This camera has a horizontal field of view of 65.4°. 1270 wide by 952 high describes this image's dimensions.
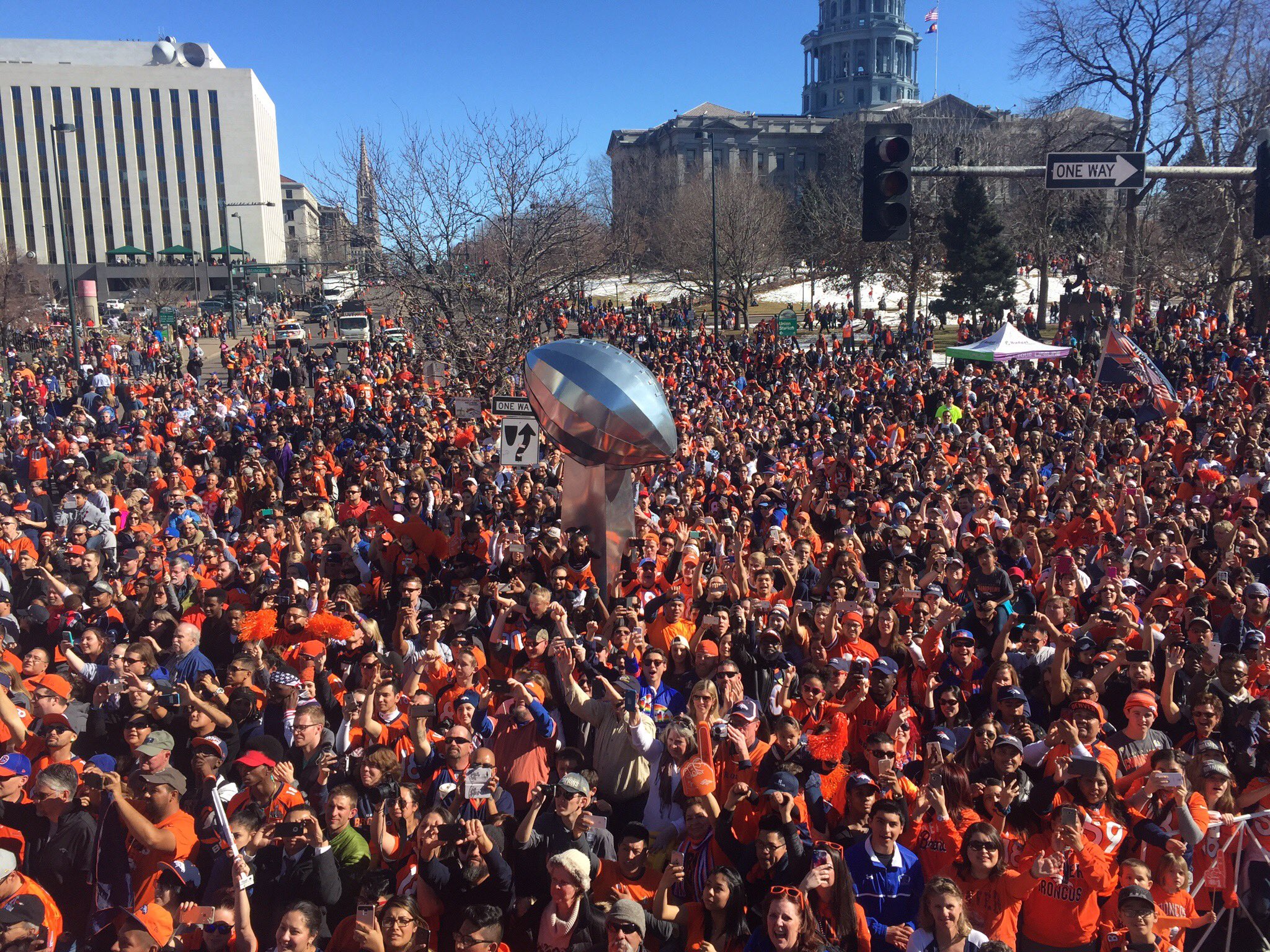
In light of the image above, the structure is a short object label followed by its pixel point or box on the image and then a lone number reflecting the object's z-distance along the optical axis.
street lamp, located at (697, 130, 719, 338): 32.28
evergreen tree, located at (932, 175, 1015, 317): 41.09
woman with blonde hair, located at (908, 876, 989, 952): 3.69
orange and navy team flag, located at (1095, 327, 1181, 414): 15.33
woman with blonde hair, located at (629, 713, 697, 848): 4.96
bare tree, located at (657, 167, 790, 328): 46.69
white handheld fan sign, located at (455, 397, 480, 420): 12.85
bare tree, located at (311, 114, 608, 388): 17.73
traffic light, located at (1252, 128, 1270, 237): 7.86
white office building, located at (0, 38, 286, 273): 88.56
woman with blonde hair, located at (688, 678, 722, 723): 5.33
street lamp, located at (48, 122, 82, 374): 24.61
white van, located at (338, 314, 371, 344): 41.16
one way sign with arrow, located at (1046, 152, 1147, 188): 7.34
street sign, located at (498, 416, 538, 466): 10.39
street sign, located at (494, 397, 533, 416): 10.31
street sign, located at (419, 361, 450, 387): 18.34
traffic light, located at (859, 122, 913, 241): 6.95
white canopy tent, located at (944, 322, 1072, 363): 20.39
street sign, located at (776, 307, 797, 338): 31.92
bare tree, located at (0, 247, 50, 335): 36.97
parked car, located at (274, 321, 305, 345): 38.84
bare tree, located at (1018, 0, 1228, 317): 30.11
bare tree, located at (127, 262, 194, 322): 58.03
